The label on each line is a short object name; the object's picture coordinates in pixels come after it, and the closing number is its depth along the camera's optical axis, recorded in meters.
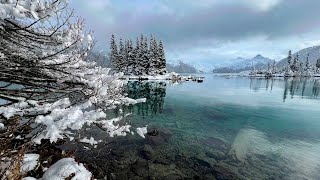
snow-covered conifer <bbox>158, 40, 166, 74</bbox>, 45.39
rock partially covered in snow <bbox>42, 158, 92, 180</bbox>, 2.92
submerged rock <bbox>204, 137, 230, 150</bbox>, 9.14
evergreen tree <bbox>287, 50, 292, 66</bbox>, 82.40
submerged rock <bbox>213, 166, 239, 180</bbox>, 6.75
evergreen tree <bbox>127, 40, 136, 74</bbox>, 45.62
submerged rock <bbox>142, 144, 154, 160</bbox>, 7.93
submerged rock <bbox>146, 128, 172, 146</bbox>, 9.31
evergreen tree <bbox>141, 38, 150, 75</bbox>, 44.90
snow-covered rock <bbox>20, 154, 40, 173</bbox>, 2.88
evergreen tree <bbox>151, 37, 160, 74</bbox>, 44.87
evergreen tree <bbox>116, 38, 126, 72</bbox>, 45.73
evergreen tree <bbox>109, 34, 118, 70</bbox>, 45.81
